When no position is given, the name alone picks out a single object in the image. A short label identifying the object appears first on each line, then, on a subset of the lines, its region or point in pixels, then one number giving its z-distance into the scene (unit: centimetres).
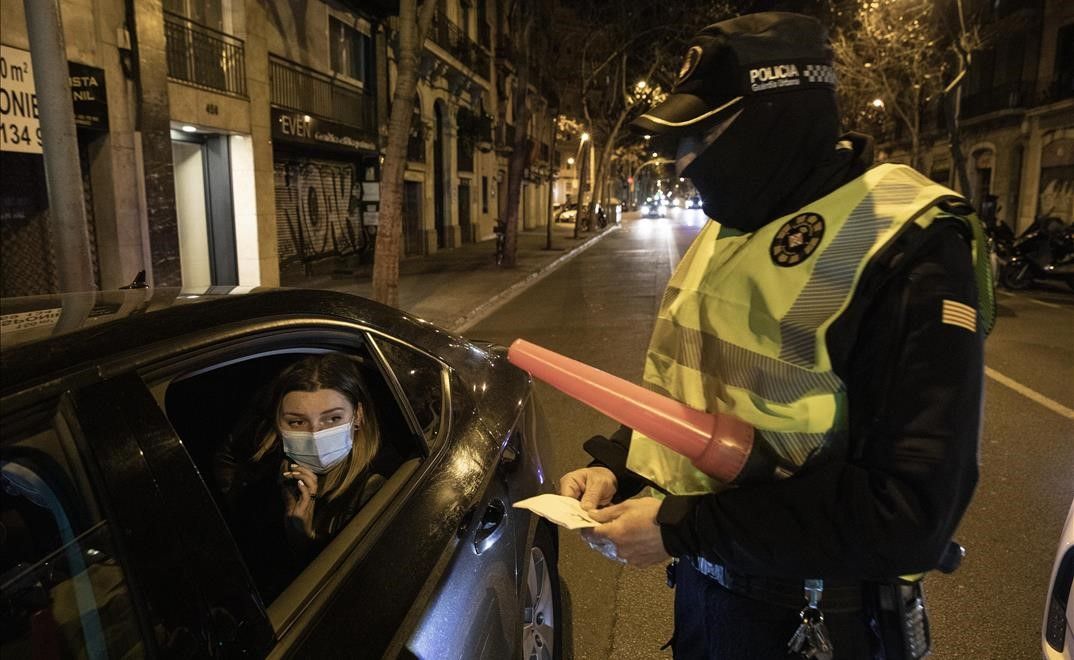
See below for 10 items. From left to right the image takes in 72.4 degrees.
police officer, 109
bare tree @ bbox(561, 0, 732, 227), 2642
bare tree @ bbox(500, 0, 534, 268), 1847
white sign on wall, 740
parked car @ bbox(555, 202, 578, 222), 5266
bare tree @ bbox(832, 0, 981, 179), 2148
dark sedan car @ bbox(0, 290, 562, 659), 121
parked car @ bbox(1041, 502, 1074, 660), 204
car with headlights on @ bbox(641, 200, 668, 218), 7394
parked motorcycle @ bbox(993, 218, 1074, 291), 1313
